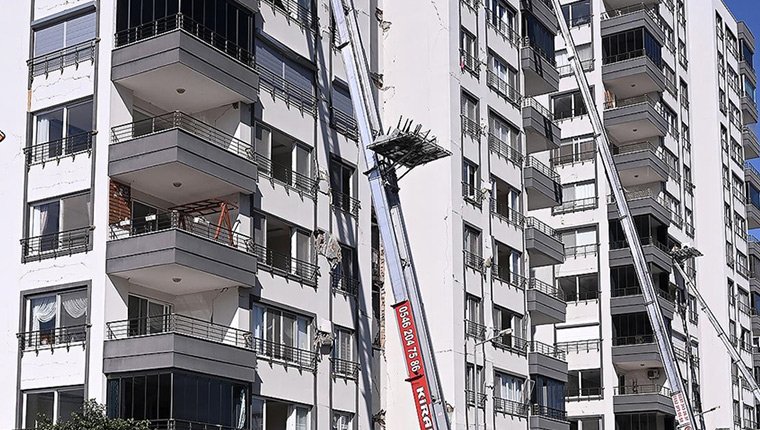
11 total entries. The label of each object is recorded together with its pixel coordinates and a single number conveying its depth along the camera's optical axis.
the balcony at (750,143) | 115.31
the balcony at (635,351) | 81.81
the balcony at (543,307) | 66.50
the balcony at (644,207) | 85.44
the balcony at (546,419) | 64.12
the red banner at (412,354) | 45.69
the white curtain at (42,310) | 45.03
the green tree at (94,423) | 39.41
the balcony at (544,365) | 65.31
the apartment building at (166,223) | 43.72
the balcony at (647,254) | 83.69
